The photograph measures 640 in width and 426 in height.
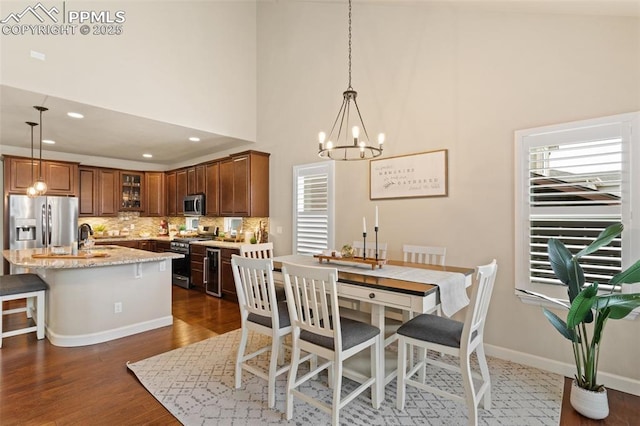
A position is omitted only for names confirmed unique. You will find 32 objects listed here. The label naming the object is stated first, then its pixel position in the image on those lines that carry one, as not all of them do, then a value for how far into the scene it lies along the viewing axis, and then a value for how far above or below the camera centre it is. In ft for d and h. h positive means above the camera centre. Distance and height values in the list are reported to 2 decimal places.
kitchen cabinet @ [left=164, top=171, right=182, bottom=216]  23.99 +1.54
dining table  7.27 -1.84
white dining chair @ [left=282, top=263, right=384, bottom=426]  6.67 -2.84
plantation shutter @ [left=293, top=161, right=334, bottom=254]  14.85 +0.29
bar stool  11.27 -2.87
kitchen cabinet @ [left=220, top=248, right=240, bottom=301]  17.13 -3.37
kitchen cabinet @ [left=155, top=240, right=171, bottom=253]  22.14 -2.33
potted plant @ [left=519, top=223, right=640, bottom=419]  6.68 -2.01
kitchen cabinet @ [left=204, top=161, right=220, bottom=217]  19.84 +1.65
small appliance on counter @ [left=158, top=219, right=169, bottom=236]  26.00 -1.23
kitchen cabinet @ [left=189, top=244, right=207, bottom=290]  18.99 -3.14
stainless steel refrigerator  17.90 -0.48
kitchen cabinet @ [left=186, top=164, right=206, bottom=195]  21.09 +2.32
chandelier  13.43 +3.73
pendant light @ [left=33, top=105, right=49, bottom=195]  13.47 +1.13
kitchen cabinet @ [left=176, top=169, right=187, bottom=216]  22.95 +1.84
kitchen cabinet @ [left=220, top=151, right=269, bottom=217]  17.37 +1.61
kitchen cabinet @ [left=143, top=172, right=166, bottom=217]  24.98 +1.44
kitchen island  11.37 -3.10
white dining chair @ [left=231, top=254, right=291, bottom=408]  7.66 -2.53
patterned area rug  7.26 -4.72
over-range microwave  20.94 +0.55
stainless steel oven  20.02 -3.44
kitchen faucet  13.84 -0.83
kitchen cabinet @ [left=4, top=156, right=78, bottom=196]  18.30 +2.33
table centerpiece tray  9.48 -1.48
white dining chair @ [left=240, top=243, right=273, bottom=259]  11.34 -1.34
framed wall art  11.46 +1.44
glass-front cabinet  23.80 +1.79
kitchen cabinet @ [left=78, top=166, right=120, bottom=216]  21.83 +1.55
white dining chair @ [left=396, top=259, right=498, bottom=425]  6.64 -2.88
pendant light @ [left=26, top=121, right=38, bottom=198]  13.66 +0.91
